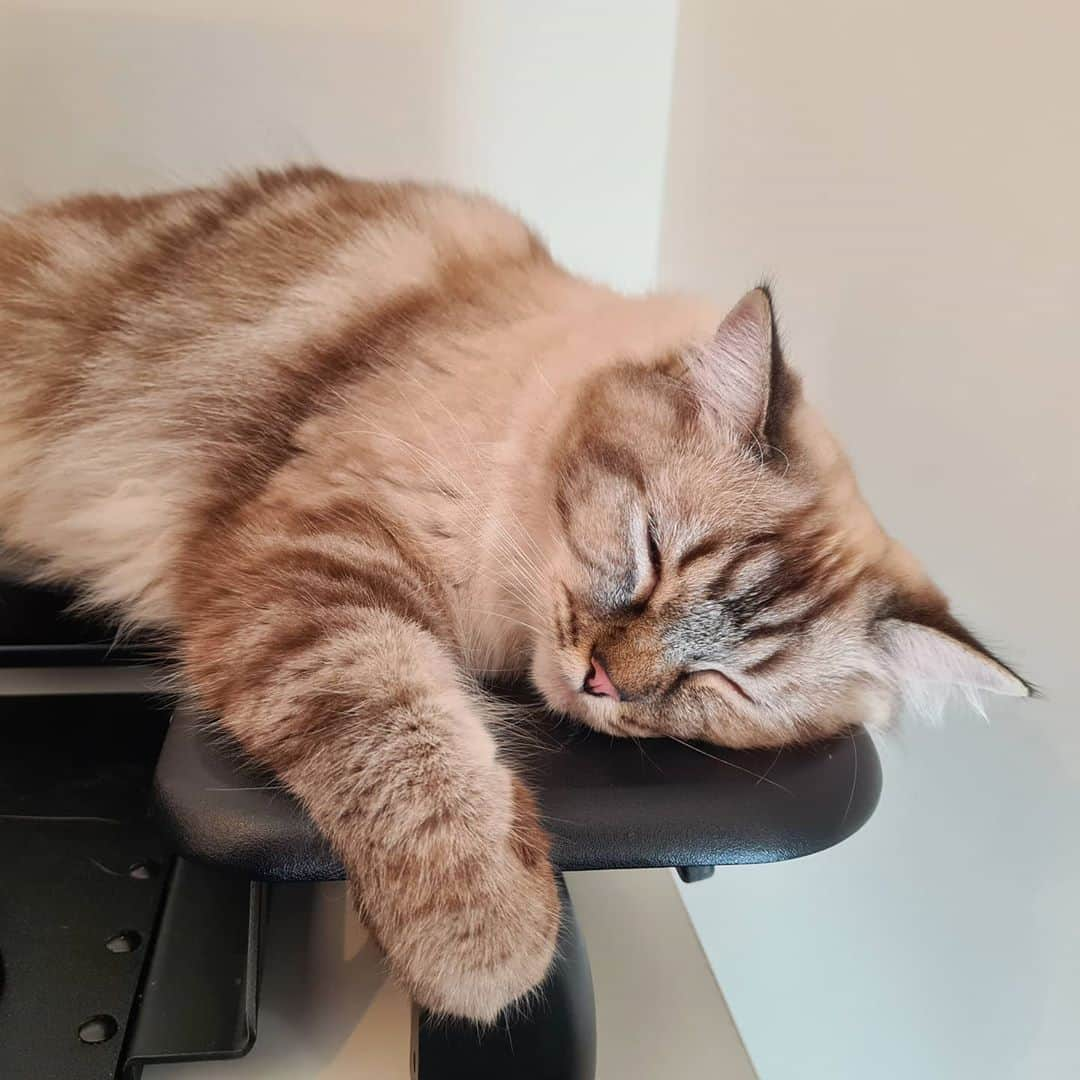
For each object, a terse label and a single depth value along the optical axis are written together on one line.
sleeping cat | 0.34
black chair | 0.31
